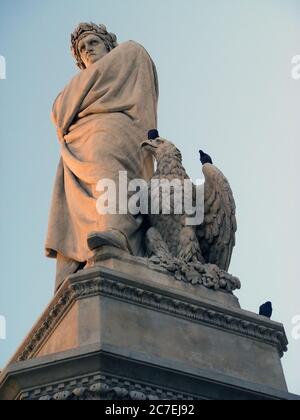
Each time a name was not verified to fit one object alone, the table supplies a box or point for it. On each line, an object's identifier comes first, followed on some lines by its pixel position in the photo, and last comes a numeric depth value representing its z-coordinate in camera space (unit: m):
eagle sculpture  12.80
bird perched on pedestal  12.80
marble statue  13.34
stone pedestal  10.28
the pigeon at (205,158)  14.27
